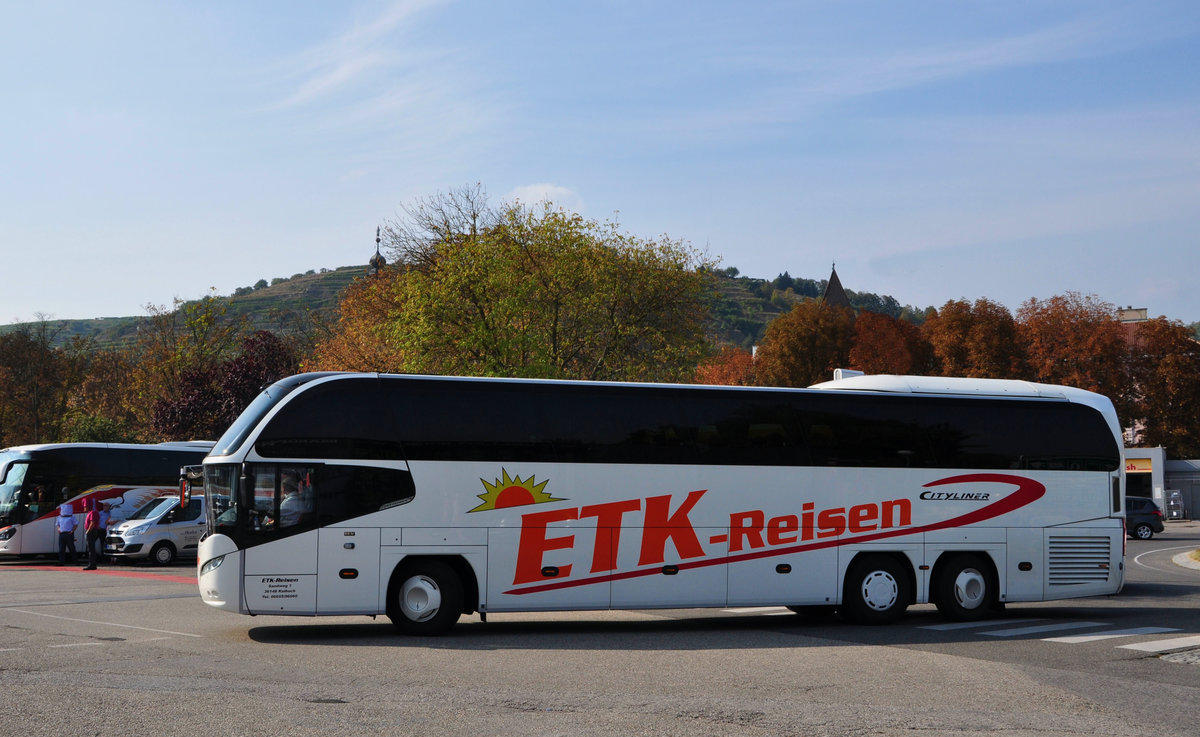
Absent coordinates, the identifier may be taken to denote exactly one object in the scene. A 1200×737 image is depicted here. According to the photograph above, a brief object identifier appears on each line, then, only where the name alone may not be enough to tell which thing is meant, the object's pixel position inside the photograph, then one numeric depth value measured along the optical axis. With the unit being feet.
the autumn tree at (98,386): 260.01
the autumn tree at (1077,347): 212.23
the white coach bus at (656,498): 45.85
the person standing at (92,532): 92.89
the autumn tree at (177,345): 228.22
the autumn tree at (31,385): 246.27
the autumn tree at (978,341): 216.95
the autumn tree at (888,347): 236.02
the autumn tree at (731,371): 269.85
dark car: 145.48
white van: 100.37
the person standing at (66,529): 97.19
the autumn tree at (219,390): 195.72
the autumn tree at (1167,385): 221.87
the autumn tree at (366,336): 150.41
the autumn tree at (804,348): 246.88
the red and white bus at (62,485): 104.94
